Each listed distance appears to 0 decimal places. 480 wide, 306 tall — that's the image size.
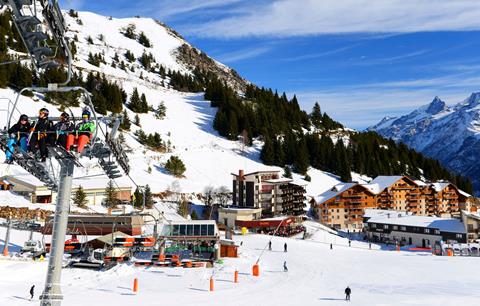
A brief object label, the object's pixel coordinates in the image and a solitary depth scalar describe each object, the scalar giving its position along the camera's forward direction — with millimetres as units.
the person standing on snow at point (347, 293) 26312
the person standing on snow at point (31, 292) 24164
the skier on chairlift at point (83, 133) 11148
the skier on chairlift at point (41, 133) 11336
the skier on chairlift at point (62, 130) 11172
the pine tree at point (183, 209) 64188
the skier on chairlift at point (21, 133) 11859
